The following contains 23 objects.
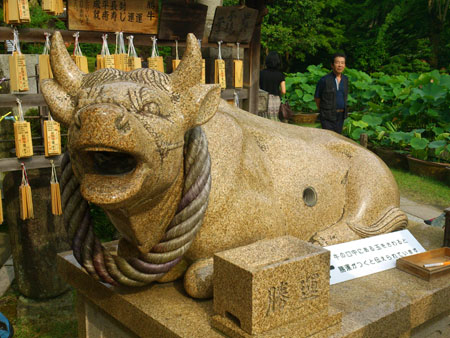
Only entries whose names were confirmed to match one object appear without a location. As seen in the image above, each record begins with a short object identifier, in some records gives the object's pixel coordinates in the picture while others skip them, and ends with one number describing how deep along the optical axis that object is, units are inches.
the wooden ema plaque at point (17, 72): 156.2
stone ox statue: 80.0
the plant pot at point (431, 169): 315.6
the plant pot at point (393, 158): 349.7
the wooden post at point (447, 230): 144.2
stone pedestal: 95.0
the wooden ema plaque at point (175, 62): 191.6
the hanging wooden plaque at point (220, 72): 205.3
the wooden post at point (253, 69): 233.5
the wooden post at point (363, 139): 344.8
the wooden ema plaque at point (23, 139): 157.4
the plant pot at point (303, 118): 526.6
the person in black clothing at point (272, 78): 331.1
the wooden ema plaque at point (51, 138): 163.3
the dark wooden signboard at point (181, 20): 192.5
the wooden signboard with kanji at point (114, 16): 172.1
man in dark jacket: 266.4
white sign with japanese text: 117.5
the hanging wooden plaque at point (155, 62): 187.2
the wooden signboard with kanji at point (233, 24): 206.7
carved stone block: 84.3
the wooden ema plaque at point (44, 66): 163.0
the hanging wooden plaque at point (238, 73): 212.6
